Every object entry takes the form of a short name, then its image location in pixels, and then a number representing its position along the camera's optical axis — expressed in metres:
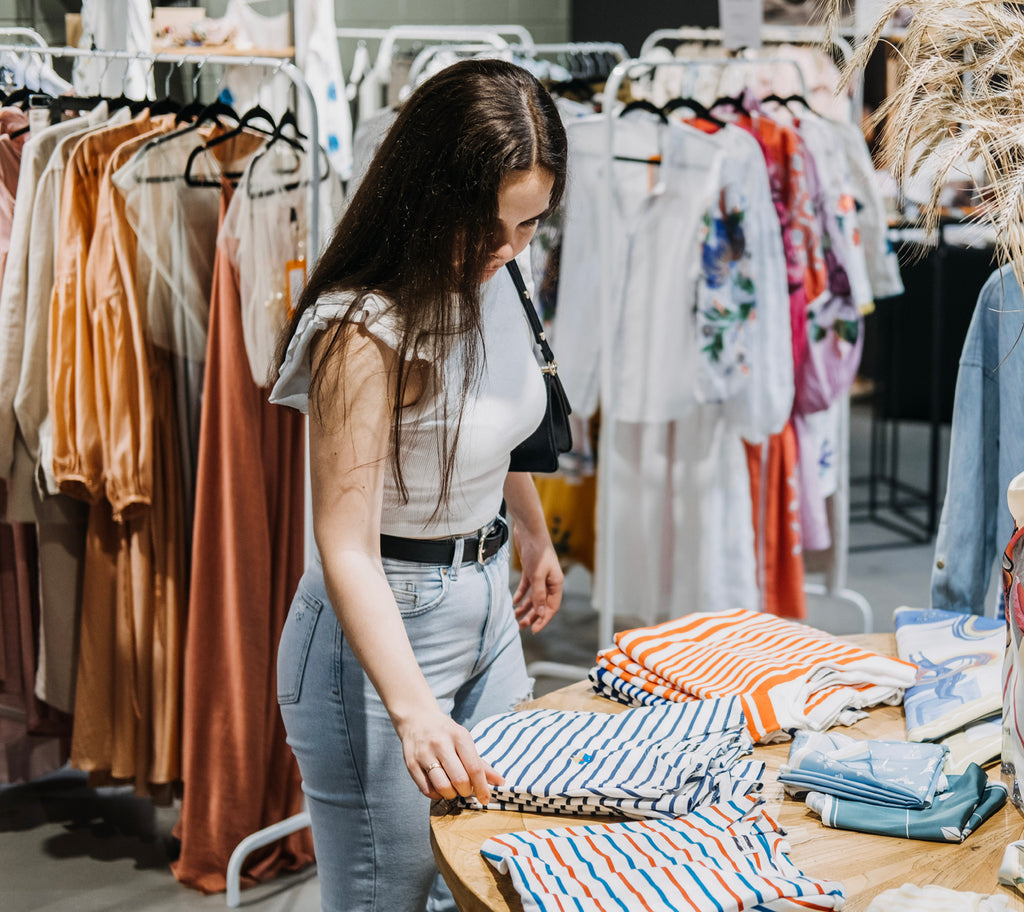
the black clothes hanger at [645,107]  3.04
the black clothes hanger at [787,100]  3.36
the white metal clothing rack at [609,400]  2.94
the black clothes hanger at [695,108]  3.13
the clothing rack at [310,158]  2.02
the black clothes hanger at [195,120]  2.25
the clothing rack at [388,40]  3.63
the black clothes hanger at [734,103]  3.21
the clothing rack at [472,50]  3.43
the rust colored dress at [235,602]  2.33
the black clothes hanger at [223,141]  2.29
